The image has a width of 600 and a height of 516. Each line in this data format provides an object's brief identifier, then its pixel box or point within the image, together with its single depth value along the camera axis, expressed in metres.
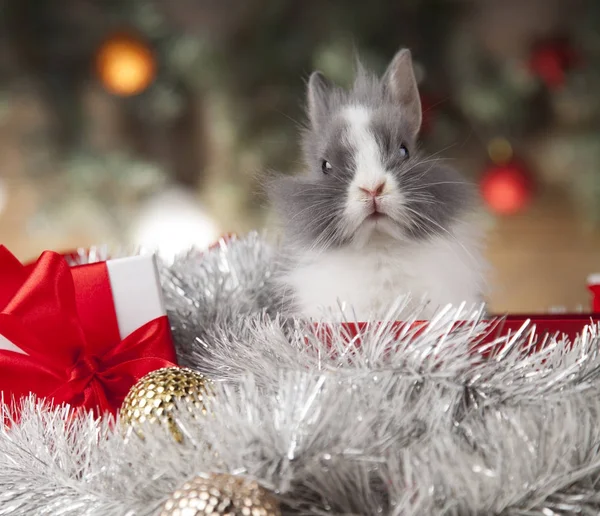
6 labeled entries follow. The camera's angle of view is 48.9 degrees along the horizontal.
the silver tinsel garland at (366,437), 0.39
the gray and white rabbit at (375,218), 0.62
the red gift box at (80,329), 0.59
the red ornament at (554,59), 1.74
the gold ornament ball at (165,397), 0.48
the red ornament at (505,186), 1.83
